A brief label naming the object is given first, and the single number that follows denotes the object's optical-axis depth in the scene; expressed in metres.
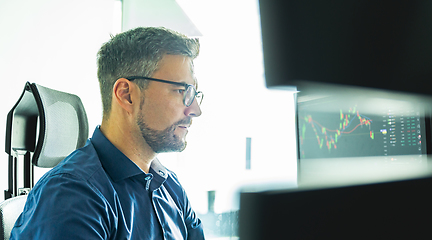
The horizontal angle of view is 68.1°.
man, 0.56
